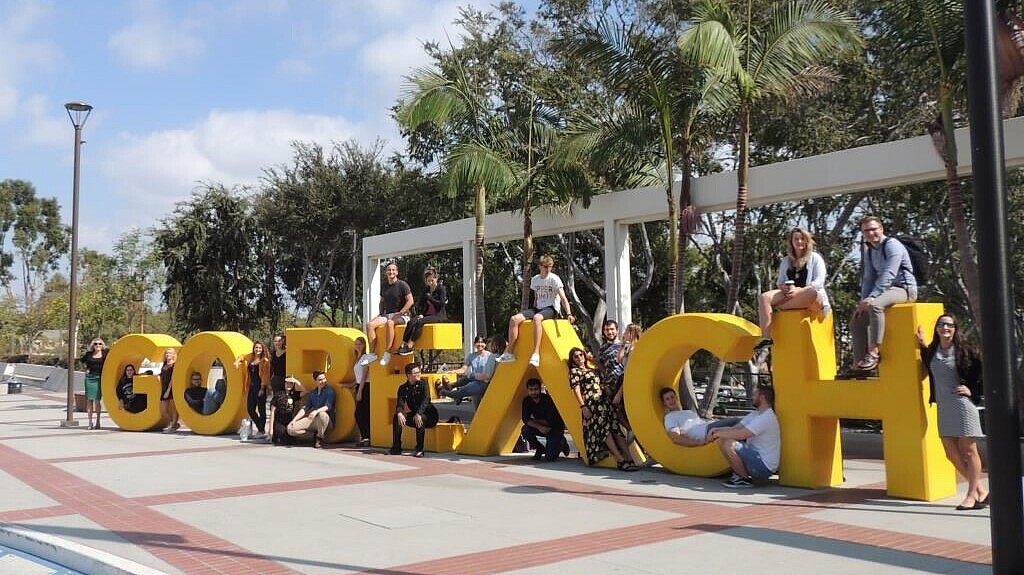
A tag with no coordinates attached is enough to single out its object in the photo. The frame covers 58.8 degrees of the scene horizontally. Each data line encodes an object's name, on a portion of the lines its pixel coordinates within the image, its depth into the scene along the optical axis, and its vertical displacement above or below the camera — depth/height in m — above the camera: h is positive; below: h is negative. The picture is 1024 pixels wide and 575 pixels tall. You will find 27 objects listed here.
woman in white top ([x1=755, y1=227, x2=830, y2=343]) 9.70 +0.84
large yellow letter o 16.59 -0.17
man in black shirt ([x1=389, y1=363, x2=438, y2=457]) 13.38 -0.62
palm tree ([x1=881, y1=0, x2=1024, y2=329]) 11.62 +3.98
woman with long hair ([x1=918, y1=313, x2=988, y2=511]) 8.37 -0.36
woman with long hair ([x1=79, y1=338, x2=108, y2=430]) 18.50 -0.15
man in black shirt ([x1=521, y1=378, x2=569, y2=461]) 12.48 -0.84
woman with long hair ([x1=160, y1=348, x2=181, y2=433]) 17.73 -0.53
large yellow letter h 8.95 -0.48
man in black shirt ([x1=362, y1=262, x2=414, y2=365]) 14.14 +0.87
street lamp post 20.05 +2.90
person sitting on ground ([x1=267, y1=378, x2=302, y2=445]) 15.14 -0.85
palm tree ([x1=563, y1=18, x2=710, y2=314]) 14.42 +4.16
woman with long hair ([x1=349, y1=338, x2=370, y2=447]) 14.84 -0.58
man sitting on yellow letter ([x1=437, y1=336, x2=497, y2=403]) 14.41 -0.23
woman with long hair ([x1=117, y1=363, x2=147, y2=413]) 18.17 -0.63
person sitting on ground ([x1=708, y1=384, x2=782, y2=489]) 9.98 -0.92
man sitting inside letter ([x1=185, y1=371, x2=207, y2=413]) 17.21 -0.54
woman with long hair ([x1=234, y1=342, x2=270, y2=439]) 16.22 -0.42
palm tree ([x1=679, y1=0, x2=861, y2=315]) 13.08 +4.69
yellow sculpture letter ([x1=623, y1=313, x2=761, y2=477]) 10.31 -0.05
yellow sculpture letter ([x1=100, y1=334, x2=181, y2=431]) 17.92 -0.25
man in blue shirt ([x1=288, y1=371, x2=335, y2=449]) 14.84 -0.85
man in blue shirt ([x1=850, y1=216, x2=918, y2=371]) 9.20 +0.74
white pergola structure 12.91 +2.79
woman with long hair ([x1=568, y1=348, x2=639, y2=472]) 11.60 -0.71
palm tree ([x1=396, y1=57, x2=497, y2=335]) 17.58 +4.89
